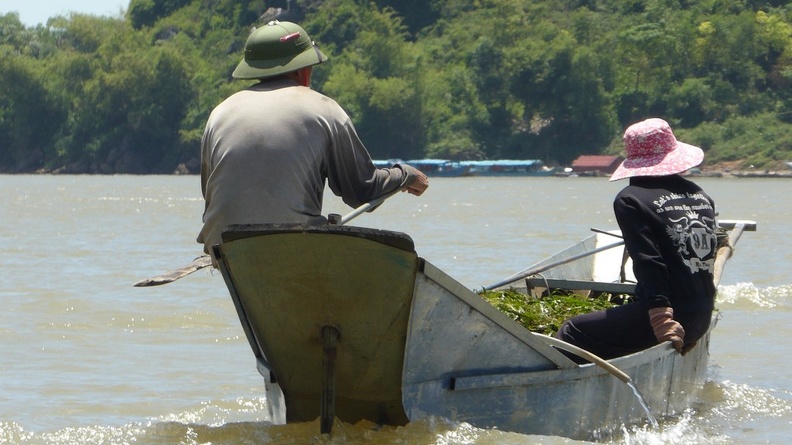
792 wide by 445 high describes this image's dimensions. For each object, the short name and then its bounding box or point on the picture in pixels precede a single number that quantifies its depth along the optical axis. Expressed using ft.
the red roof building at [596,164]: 430.61
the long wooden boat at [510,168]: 446.60
